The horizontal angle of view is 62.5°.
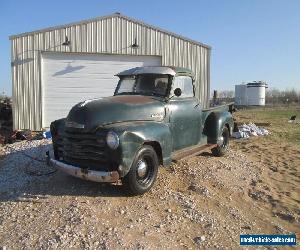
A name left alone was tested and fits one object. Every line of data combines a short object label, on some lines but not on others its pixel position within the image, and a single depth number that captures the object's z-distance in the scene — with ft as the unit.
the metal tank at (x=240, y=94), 105.86
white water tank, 103.69
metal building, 30.20
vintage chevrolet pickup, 12.61
